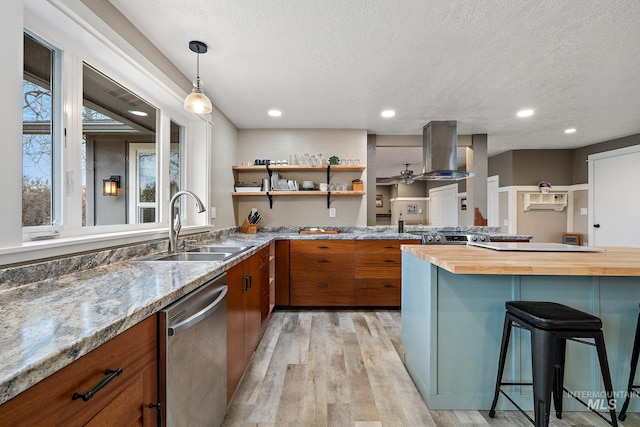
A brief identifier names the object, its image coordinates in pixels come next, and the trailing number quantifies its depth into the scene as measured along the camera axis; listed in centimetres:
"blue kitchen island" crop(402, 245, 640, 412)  164
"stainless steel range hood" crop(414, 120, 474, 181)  377
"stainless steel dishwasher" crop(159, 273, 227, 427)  99
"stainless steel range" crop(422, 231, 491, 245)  346
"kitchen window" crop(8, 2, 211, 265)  133
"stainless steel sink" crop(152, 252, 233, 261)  203
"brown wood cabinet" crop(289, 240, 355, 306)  340
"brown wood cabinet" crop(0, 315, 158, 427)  55
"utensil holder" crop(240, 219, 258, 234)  382
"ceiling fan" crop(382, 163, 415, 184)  440
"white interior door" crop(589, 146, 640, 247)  434
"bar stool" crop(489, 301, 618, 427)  126
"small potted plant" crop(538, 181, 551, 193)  533
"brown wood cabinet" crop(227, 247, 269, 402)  164
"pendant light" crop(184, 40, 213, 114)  189
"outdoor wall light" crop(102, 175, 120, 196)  190
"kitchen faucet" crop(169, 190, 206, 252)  202
